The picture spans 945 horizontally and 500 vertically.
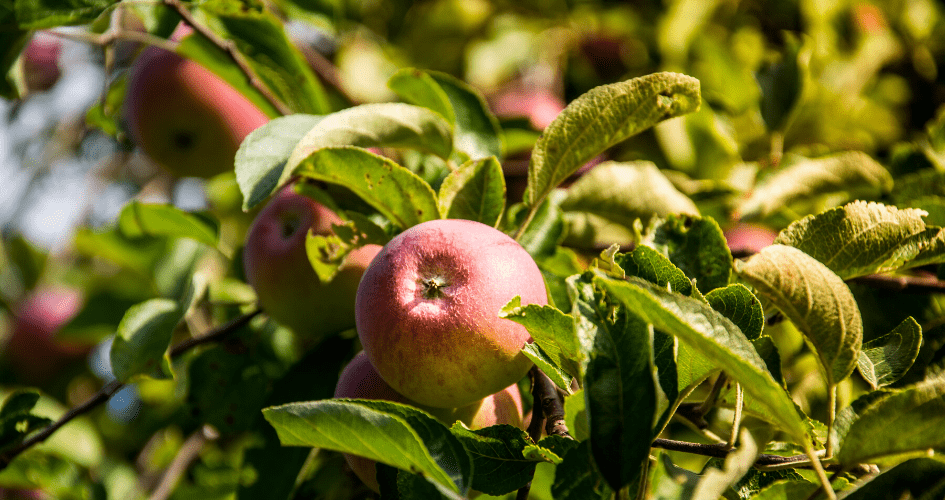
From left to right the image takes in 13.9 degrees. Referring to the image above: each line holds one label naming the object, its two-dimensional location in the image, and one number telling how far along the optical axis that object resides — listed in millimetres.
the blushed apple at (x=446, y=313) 1537
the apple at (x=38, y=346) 2910
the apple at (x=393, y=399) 1580
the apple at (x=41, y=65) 3435
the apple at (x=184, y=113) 1797
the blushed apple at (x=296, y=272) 1650
